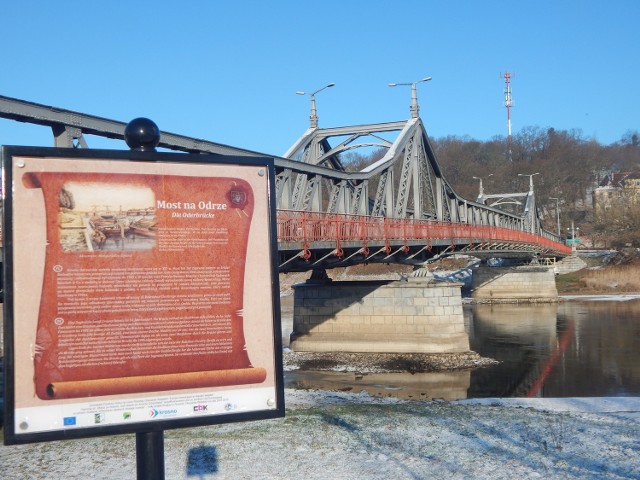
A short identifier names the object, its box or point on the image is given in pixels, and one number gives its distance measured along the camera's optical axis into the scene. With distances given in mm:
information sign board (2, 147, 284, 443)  3818
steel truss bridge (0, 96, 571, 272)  13031
